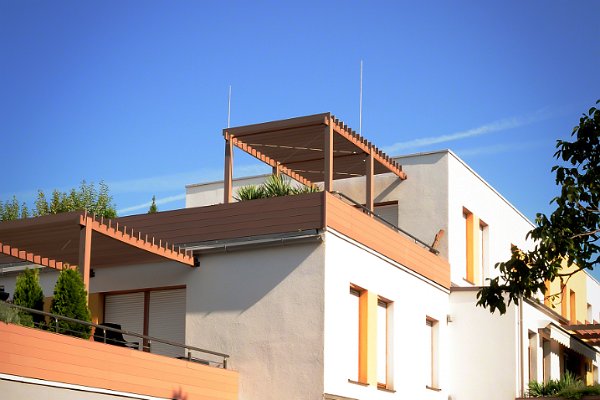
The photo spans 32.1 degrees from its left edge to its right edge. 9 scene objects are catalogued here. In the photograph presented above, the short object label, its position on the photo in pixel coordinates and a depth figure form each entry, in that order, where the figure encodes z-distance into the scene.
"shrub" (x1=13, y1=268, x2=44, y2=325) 20.28
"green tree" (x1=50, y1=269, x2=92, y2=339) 19.03
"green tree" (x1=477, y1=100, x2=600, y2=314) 15.37
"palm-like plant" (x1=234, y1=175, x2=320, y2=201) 24.75
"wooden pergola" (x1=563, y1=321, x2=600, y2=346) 31.89
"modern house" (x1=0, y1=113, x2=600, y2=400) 21.11
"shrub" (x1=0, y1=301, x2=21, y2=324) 16.84
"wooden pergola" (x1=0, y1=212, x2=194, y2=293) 20.09
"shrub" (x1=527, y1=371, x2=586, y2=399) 27.16
